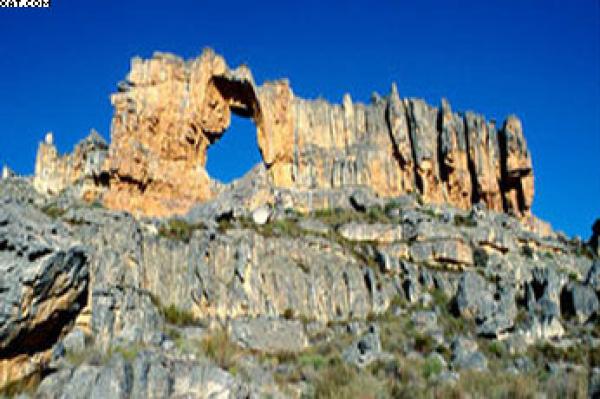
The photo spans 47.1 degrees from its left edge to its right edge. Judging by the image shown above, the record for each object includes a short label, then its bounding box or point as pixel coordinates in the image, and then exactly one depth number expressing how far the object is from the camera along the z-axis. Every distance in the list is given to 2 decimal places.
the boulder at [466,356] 18.66
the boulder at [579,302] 28.00
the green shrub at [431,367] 16.73
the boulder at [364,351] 18.94
